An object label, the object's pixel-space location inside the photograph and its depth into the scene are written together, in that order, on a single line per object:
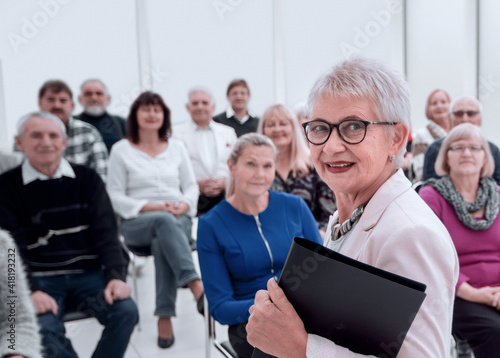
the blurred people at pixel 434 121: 3.71
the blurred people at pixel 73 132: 3.01
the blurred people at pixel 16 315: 1.29
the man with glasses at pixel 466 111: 3.34
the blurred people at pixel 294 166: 2.62
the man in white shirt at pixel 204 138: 3.58
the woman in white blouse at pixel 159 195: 2.61
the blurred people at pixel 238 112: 4.26
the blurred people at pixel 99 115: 3.67
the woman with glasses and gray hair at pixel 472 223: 1.83
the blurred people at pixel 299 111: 3.40
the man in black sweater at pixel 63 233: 2.00
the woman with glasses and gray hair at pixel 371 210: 0.69
